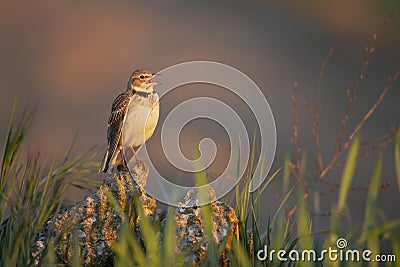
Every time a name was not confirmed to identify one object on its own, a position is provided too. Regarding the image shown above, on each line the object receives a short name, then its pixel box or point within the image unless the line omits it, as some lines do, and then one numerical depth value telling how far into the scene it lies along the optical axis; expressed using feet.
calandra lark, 36.42
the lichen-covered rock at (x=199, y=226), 24.21
